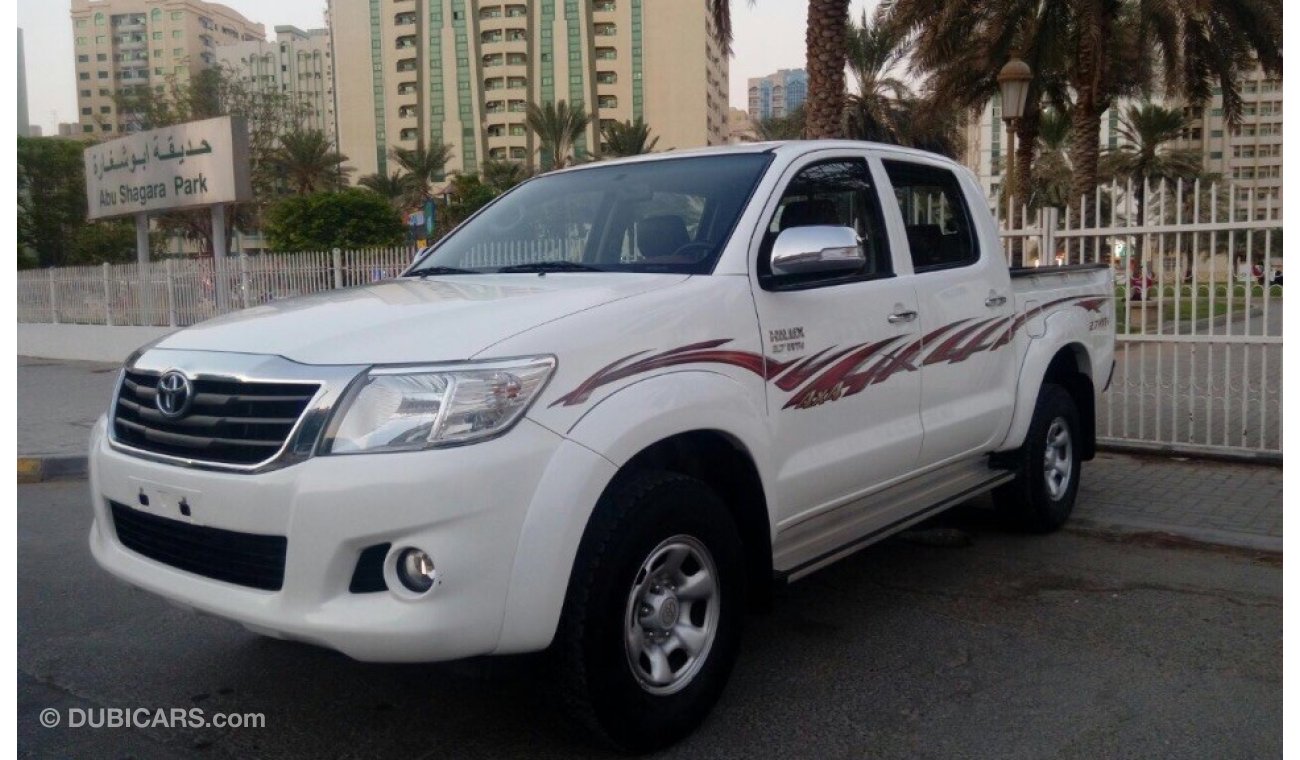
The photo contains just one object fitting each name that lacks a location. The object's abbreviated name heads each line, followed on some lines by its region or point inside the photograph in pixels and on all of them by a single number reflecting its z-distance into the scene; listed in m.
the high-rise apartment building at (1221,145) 79.12
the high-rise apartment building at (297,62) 141.12
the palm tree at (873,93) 34.25
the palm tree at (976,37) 18.55
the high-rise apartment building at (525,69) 90.25
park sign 20.11
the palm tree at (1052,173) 45.50
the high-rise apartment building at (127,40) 144.75
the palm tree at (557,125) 63.81
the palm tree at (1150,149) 41.41
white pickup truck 2.83
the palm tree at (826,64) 12.02
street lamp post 14.13
